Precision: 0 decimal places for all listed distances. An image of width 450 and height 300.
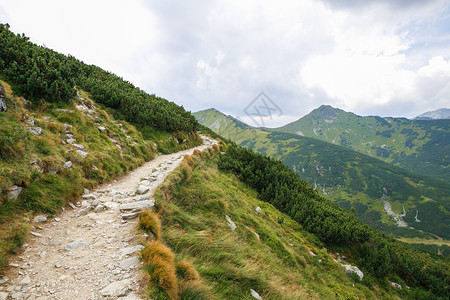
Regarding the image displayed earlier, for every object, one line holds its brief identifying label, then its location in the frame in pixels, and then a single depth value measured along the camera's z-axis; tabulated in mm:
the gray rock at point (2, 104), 8948
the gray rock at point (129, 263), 4742
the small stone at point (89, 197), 8242
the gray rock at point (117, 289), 3987
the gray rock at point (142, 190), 9039
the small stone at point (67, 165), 8653
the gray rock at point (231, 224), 9385
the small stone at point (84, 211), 7165
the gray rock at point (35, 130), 9305
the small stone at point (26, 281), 4145
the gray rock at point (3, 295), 3723
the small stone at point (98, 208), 7429
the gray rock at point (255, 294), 5646
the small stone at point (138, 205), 7414
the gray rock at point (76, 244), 5487
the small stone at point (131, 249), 5223
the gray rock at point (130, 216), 6875
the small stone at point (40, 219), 6160
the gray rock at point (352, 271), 12812
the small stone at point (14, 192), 6128
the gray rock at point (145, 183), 10211
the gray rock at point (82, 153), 10167
